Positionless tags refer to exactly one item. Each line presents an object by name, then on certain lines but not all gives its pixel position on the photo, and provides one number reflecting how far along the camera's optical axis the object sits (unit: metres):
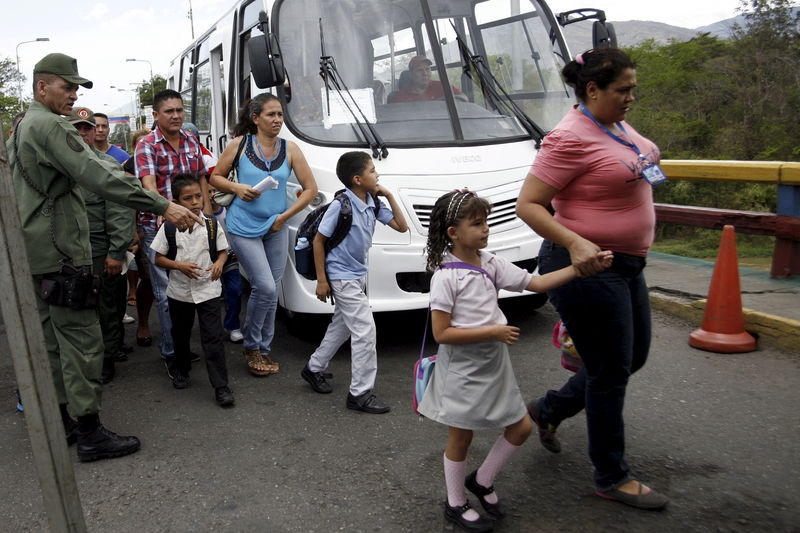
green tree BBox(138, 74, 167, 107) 80.74
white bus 5.46
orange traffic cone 5.39
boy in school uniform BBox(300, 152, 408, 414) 4.59
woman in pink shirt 3.06
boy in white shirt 4.79
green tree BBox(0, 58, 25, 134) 45.07
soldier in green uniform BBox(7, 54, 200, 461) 3.67
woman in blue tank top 5.22
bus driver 5.95
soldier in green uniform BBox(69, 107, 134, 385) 4.91
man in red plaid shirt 5.34
